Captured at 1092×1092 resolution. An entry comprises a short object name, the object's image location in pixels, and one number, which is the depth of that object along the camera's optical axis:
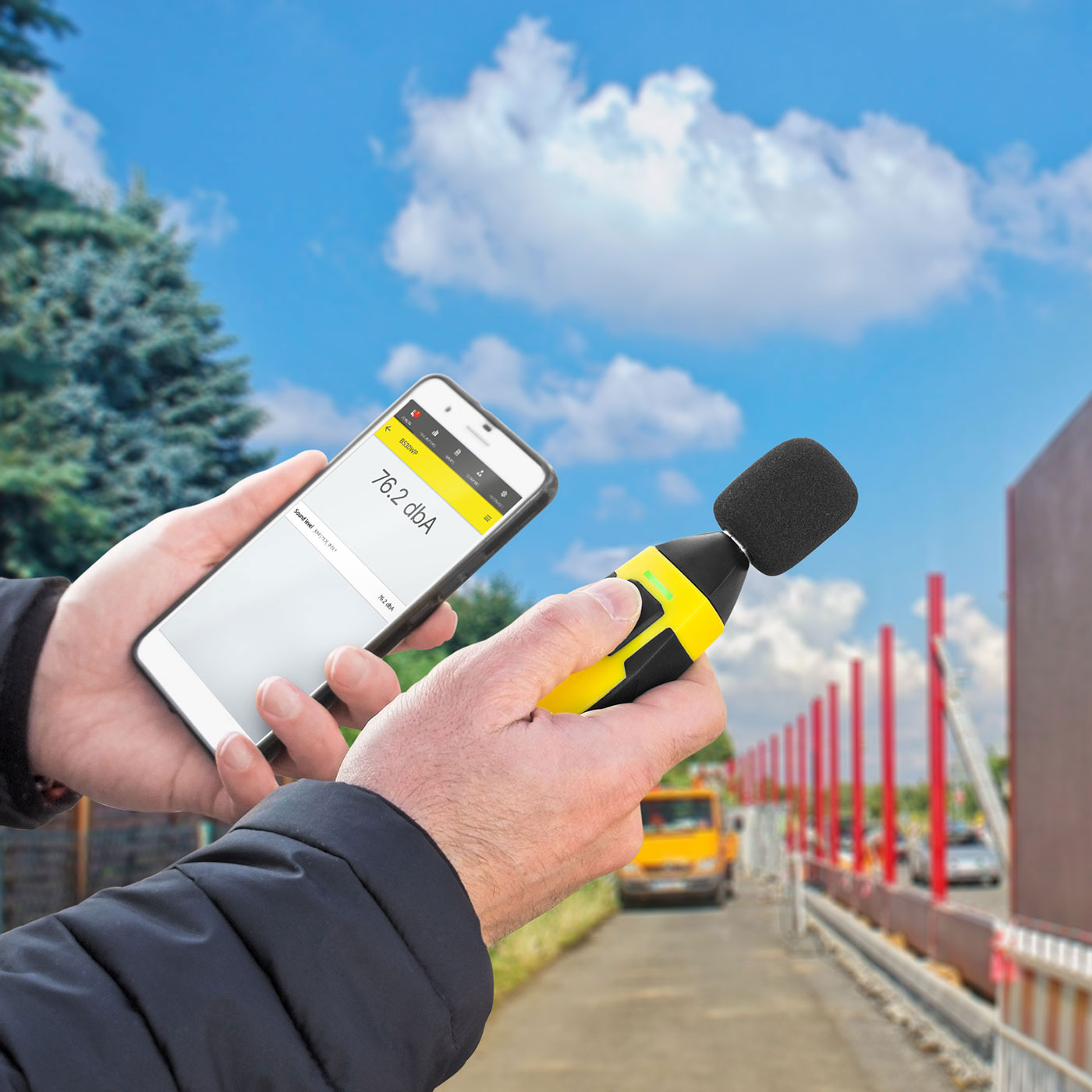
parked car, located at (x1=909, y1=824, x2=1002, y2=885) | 32.81
